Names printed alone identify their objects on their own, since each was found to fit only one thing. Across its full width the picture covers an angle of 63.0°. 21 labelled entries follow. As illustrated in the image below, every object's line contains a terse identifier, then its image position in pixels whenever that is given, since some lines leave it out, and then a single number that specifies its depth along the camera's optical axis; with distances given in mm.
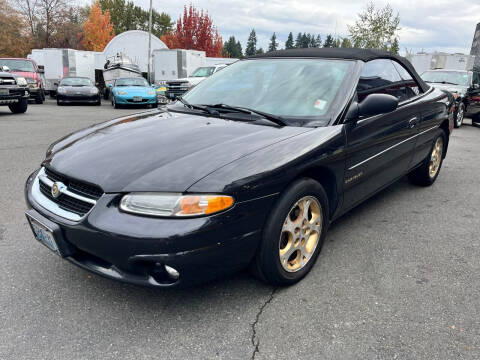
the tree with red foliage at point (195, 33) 47062
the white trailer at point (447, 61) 20203
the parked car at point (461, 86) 11014
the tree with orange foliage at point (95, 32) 47625
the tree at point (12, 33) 34000
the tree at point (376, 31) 24703
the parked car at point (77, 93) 16453
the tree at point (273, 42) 122644
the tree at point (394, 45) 25219
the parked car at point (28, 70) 15703
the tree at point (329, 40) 107688
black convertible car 1960
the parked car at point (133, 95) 15023
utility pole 24772
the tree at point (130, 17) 65125
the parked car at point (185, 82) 17641
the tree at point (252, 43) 121188
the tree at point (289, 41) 122881
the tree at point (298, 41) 125119
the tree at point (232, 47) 106525
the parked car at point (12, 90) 10969
